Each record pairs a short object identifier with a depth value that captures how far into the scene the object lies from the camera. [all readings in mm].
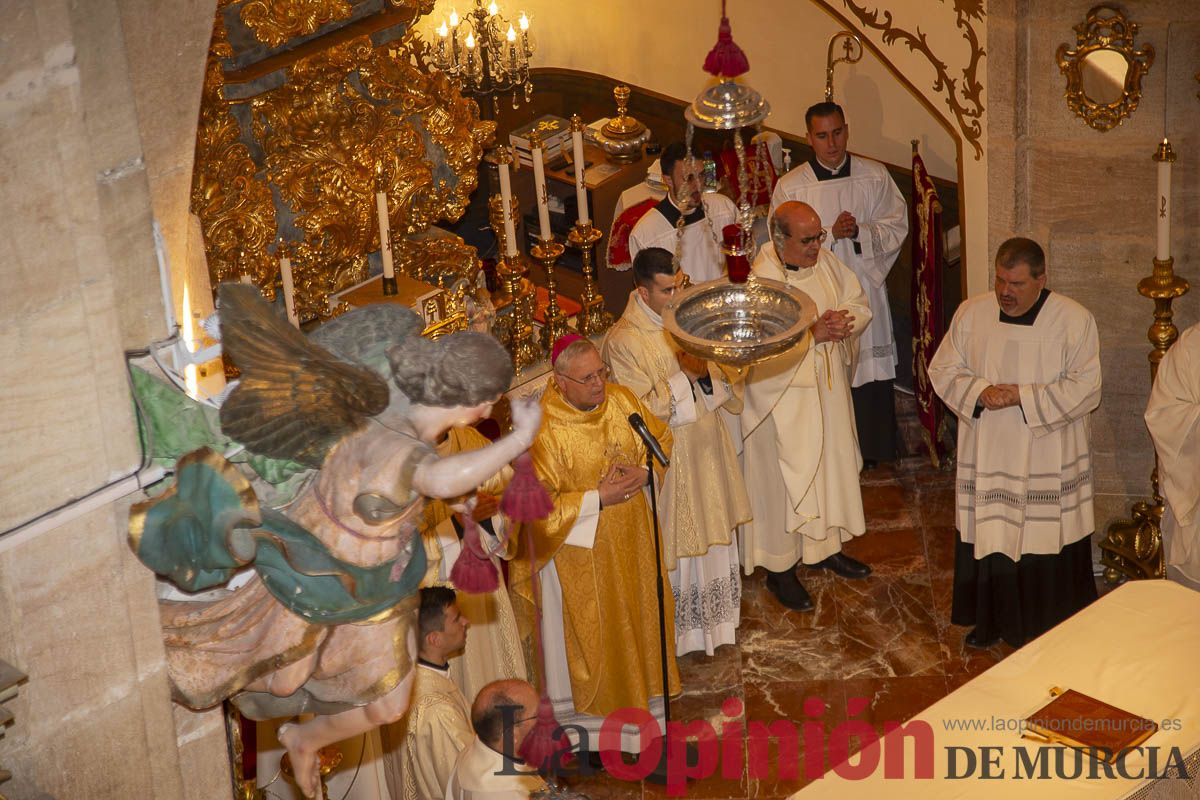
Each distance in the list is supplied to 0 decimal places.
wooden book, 6012
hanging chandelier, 11148
